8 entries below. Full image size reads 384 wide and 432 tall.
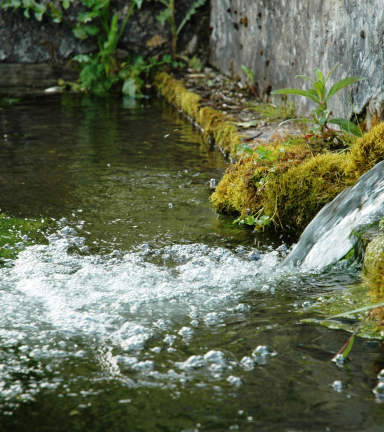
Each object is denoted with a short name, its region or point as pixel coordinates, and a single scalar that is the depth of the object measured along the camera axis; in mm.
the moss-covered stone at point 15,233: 3191
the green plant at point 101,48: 8453
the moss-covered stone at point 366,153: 3184
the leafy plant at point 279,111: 5520
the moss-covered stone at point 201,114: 5340
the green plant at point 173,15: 8914
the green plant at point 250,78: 6953
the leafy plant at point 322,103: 3737
